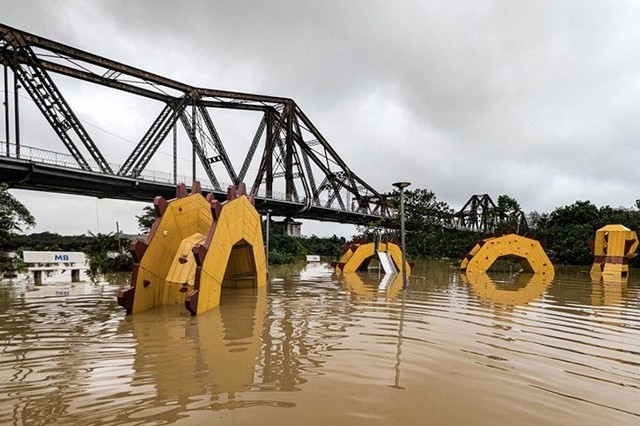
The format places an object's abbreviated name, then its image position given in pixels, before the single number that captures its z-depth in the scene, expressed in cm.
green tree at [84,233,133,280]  1855
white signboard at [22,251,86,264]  1427
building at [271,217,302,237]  4712
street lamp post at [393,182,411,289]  1173
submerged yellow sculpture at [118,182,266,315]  730
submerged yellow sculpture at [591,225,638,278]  1919
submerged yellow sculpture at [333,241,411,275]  1930
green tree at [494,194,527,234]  4194
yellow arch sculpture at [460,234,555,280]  1931
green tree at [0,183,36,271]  1638
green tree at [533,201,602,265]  3142
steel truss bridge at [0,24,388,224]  2972
